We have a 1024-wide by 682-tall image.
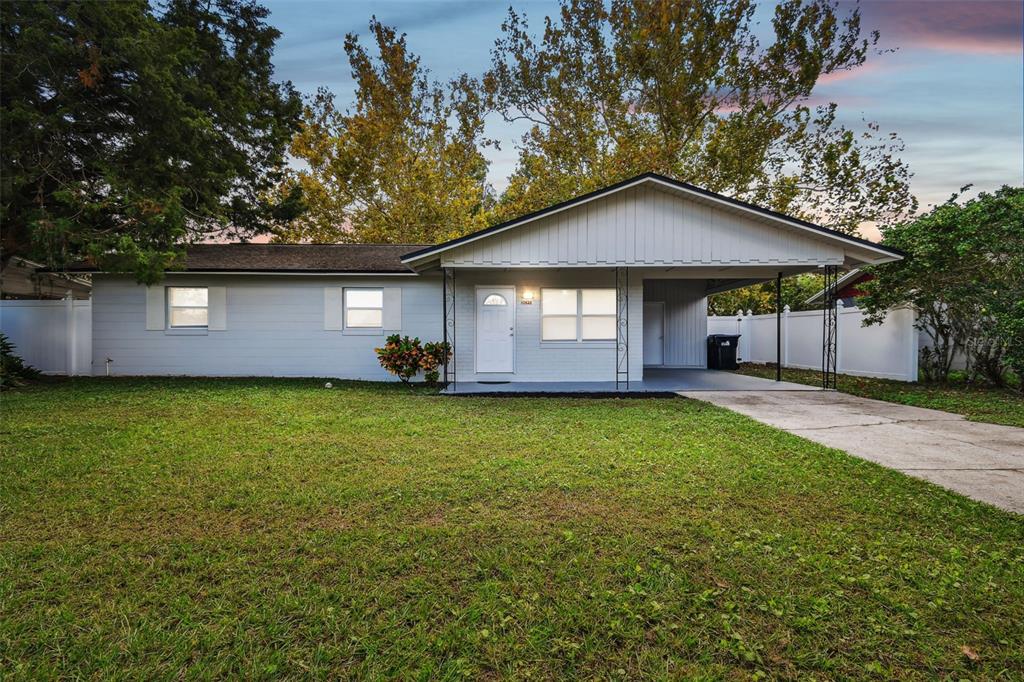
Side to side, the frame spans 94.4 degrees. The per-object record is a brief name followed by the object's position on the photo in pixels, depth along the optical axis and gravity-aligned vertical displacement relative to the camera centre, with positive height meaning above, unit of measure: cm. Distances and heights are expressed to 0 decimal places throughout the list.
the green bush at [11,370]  1028 -79
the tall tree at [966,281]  926 +126
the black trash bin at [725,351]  1566 -39
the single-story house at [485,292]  995 +116
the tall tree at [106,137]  945 +455
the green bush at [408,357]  1118 -45
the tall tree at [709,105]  1808 +960
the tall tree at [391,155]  2156 +854
